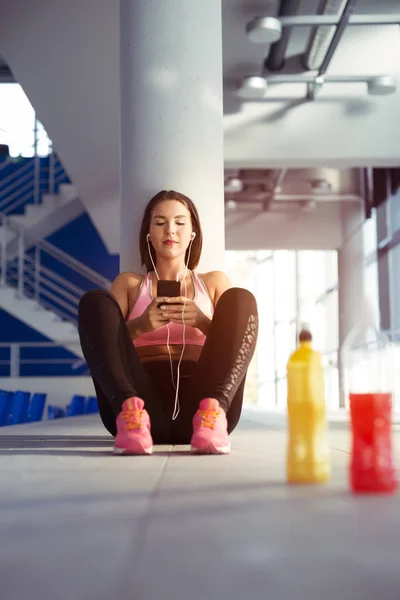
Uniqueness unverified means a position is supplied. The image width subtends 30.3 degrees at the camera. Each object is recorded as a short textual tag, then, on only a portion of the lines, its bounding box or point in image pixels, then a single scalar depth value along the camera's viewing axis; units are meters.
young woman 1.63
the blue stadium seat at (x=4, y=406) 4.40
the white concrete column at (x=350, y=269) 8.72
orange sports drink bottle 1.16
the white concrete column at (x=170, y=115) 2.54
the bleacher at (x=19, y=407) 4.38
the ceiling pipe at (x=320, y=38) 4.02
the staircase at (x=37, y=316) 8.50
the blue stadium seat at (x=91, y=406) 5.84
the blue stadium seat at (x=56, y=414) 5.38
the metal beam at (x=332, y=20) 4.00
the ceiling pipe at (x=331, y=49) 3.79
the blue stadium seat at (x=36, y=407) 4.56
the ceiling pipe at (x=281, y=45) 4.12
